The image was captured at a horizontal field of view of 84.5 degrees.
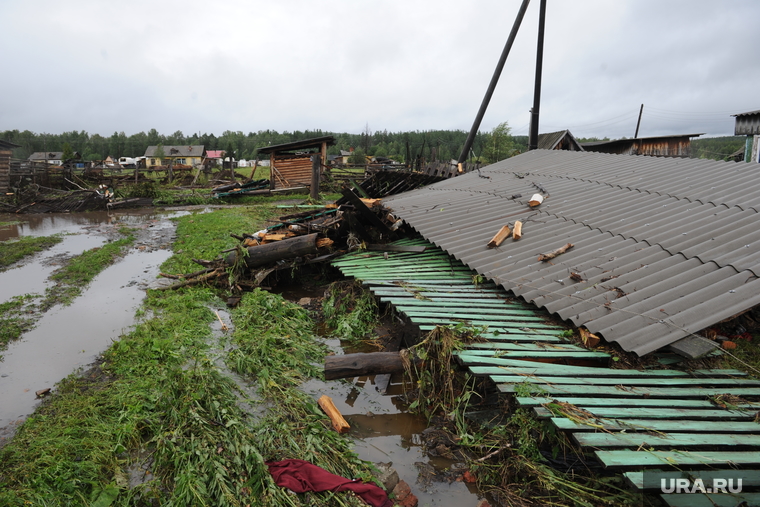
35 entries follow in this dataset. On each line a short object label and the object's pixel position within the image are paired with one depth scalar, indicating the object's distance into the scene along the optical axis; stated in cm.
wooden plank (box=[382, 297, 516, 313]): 555
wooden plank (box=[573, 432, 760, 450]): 298
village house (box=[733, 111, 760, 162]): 1520
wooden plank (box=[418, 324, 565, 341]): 468
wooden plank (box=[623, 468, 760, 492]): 268
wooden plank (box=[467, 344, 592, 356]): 437
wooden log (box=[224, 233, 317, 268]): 899
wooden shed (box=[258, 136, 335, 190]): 2834
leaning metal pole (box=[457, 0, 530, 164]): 1648
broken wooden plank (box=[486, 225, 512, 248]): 682
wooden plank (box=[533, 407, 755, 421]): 330
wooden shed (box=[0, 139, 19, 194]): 2539
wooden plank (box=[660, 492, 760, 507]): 260
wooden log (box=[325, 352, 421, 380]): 484
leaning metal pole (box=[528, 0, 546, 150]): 1655
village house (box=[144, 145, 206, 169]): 6462
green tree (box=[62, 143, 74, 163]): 6004
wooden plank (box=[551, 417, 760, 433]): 313
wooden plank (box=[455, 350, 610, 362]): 421
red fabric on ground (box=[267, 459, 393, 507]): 345
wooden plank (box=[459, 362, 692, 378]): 391
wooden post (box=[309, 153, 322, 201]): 2273
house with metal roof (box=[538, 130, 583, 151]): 2162
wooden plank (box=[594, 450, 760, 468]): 279
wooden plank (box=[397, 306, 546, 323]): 515
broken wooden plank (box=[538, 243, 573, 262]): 598
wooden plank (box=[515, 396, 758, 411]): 344
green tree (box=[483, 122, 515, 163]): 4650
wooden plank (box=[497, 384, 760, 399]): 359
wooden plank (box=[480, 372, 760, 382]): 376
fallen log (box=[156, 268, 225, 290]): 904
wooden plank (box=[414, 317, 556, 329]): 493
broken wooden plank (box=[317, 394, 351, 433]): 454
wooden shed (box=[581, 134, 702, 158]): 2397
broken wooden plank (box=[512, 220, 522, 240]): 693
